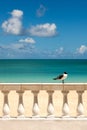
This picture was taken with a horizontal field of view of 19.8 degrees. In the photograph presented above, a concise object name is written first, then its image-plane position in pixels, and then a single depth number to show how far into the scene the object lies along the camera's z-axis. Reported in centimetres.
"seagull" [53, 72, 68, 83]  506
